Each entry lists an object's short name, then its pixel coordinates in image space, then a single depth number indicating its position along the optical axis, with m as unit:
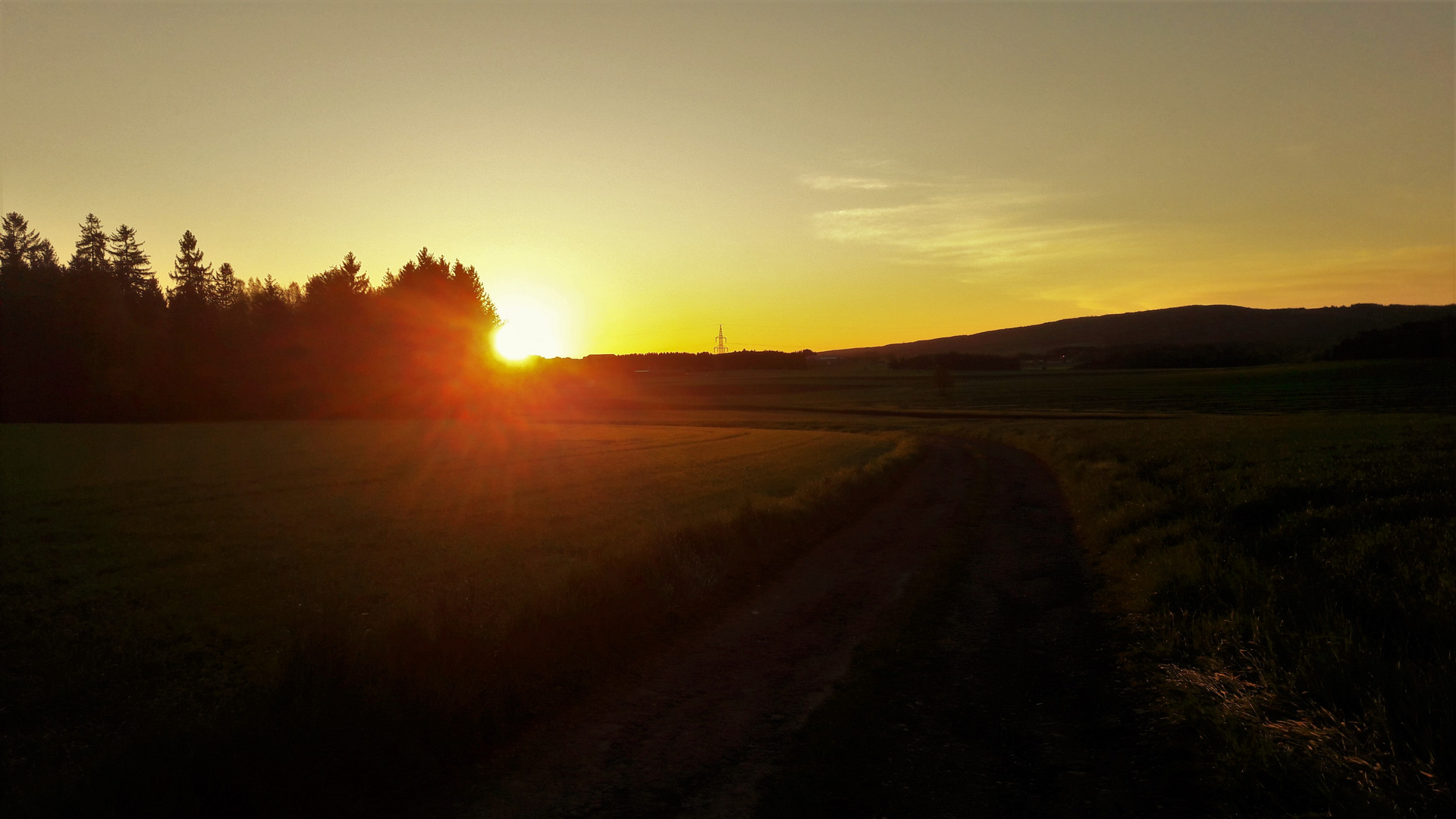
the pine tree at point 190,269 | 96.40
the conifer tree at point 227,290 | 96.00
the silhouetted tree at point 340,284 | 75.12
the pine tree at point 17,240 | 85.12
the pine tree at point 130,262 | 92.56
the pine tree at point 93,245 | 92.81
